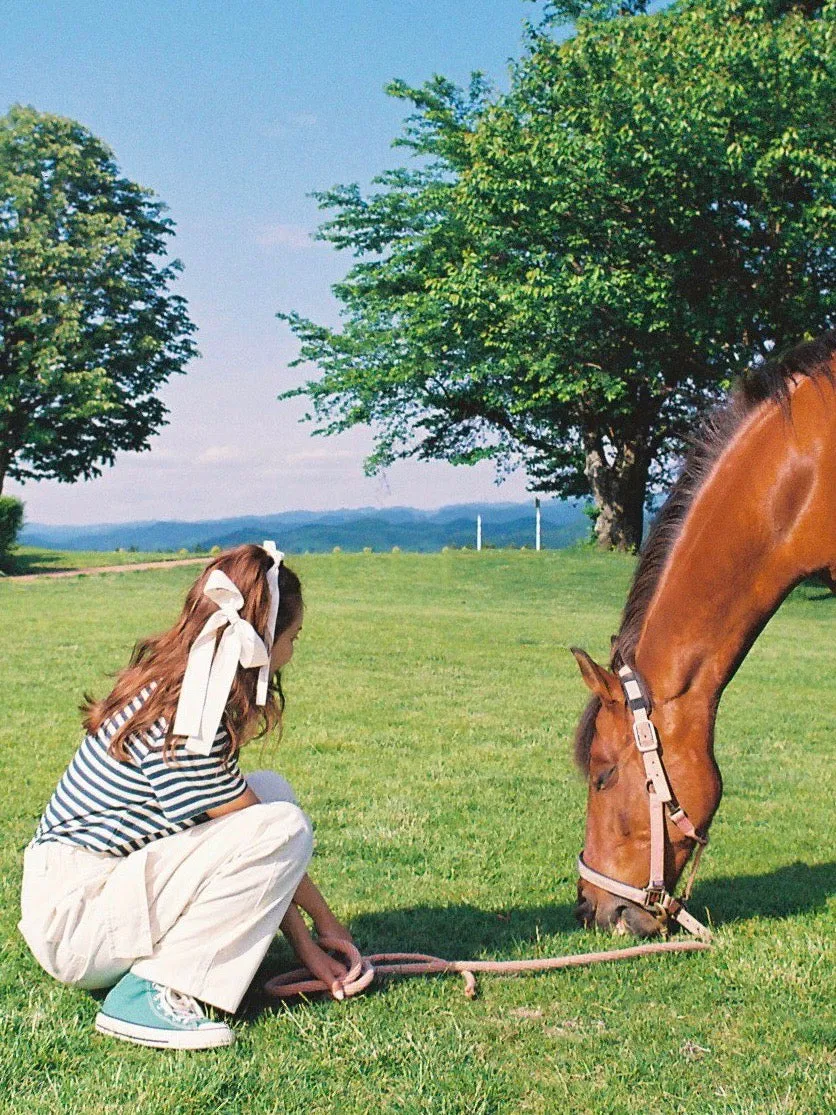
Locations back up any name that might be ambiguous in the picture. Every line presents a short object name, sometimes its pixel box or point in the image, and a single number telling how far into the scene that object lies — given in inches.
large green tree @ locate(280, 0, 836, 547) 790.5
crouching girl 124.0
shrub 1039.6
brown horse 134.0
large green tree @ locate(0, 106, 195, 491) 1166.3
